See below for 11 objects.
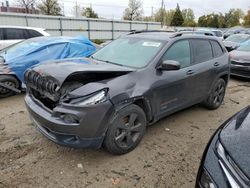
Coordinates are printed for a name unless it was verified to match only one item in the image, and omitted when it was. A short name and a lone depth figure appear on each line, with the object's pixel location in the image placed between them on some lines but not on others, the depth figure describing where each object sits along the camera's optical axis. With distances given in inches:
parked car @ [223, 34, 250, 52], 386.8
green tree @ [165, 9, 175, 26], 2329.6
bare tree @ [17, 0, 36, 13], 1161.3
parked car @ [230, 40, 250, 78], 248.0
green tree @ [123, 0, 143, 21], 1666.0
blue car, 170.0
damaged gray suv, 88.0
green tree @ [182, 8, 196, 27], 2631.8
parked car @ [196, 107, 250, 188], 47.5
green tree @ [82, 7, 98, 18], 1488.0
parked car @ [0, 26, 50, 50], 272.8
